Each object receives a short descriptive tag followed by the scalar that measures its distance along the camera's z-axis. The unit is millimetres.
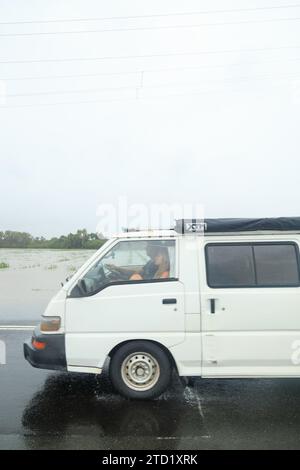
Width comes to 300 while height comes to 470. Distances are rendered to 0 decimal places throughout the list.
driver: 5150
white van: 4906
